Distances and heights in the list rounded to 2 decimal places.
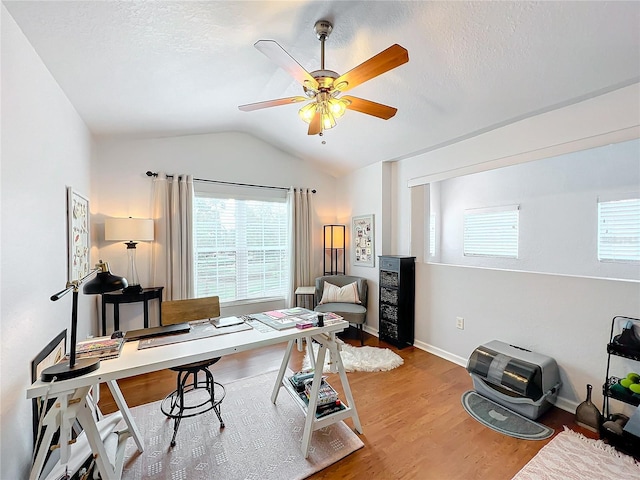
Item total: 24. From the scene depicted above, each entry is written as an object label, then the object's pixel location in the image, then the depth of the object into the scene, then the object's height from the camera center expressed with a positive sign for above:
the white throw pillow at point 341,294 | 3.93 -0.81
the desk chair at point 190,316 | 2.07 -0.64
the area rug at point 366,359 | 2.96 -1.37
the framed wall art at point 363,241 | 4.03 -0.06
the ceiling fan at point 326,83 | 1.43 +0.90
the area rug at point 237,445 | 1.69 -1.40
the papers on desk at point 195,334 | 1.65 -0.62
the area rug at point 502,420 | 2.01 -1.41
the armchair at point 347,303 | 3.62 -0.93
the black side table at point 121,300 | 2.97 -0.67
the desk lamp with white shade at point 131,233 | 2.91 +0.05
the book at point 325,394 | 2.00 -1.15
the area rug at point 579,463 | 1.65 -1.40
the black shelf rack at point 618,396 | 1.78 -1.06
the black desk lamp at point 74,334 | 1.21 -0.40
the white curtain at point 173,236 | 3.41 +0.02
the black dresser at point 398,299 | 3.51 -0.80
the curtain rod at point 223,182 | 3.39 +0.76
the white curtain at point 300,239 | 4.30 -0.03
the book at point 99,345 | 1.49 -0.59
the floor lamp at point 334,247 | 4.52 -0.17
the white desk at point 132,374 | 1.21 -0.65
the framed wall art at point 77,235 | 2.19 +0.03
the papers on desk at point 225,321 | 1.96 -0.61
